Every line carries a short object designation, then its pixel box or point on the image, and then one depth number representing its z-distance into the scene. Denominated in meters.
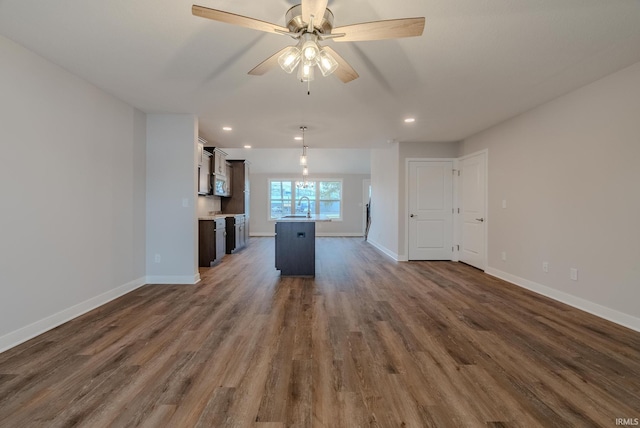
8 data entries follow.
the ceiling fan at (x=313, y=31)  1.53
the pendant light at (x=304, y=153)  4.59
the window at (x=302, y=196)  10.27
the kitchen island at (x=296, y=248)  4.48
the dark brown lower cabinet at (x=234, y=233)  6.60
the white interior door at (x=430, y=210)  5.69
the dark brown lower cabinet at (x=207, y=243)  5.13
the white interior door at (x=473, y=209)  4.84
